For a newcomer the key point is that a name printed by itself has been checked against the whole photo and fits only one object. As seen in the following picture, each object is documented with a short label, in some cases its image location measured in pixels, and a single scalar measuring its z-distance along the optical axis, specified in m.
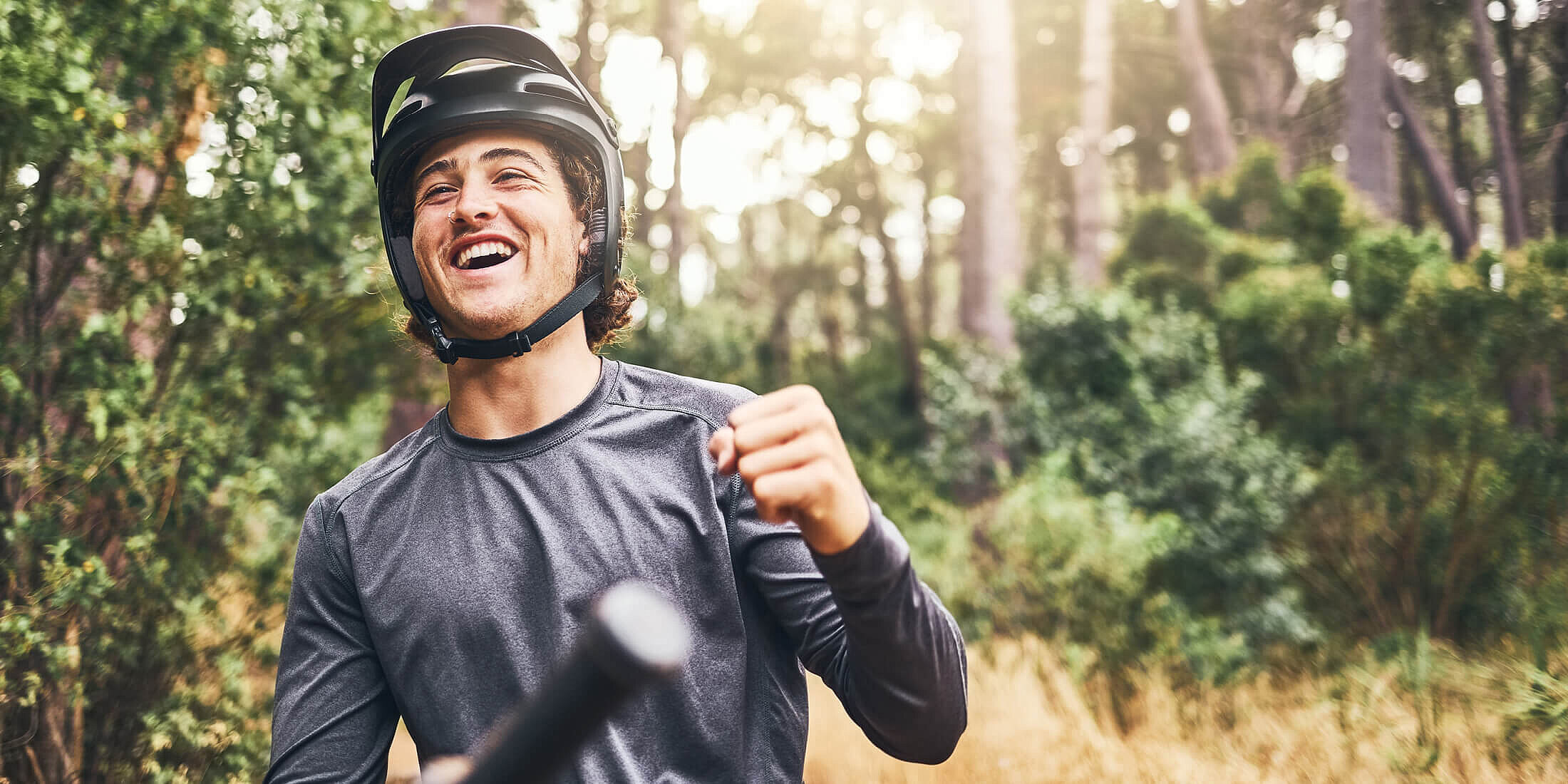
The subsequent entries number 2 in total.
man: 1.78
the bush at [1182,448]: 7.68
